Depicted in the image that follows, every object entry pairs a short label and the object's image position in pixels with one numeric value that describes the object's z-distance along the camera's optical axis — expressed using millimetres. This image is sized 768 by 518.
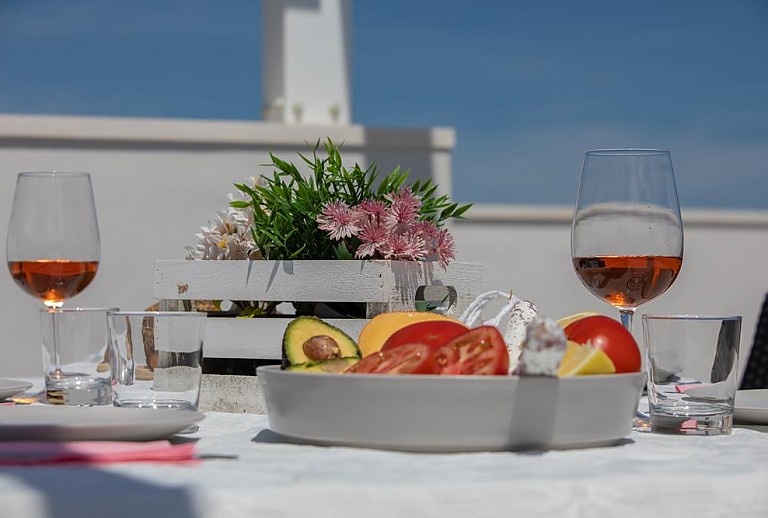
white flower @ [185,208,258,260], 1241
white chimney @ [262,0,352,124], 4785
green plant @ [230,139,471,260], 1191
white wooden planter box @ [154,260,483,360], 1155
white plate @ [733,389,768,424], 1027
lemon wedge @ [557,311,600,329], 1000
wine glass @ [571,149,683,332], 1081
